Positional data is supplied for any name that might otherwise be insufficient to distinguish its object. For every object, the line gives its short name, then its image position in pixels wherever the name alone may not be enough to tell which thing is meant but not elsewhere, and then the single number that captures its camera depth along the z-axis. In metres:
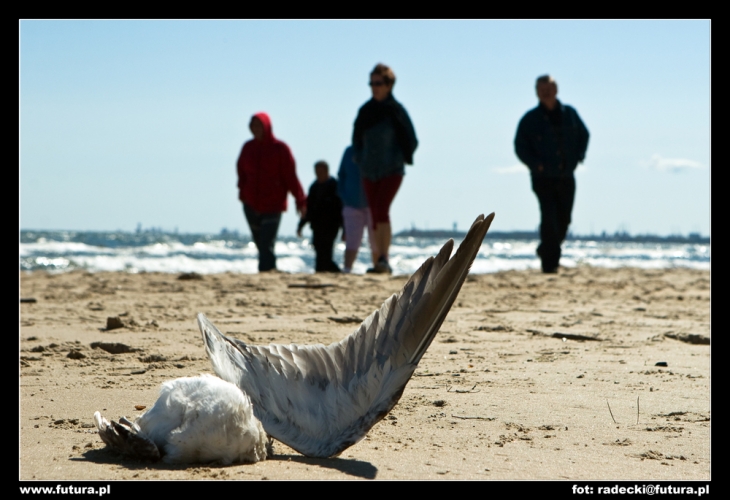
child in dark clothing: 18.14
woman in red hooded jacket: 17.33
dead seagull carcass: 4.28
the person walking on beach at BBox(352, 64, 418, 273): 15.70
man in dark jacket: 16.70
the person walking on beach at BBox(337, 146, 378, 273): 17.02
